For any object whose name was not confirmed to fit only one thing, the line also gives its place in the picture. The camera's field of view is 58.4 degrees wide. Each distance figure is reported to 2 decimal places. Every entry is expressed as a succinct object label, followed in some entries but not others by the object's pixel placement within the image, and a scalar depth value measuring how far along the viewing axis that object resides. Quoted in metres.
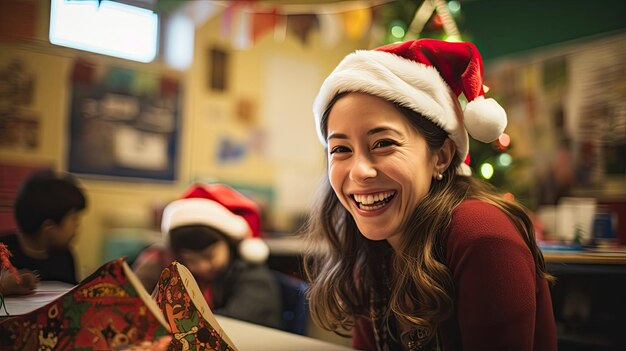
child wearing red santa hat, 2.10
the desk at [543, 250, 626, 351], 1.55
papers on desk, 0.77
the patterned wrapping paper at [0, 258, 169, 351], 0.67
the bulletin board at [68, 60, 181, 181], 3.43
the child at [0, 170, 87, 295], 1.00
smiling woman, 1.00
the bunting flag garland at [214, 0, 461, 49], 3.24
